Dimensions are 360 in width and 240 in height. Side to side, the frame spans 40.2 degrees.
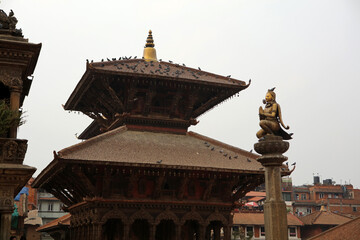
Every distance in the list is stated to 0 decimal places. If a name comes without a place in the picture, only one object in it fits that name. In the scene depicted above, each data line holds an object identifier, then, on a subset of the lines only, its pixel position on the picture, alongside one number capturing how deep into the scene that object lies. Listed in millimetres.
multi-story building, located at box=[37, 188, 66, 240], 76500
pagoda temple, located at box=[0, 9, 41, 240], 16828
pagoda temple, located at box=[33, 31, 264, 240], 24734
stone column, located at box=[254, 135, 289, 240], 15070
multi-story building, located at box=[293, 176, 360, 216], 92125
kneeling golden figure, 15906
